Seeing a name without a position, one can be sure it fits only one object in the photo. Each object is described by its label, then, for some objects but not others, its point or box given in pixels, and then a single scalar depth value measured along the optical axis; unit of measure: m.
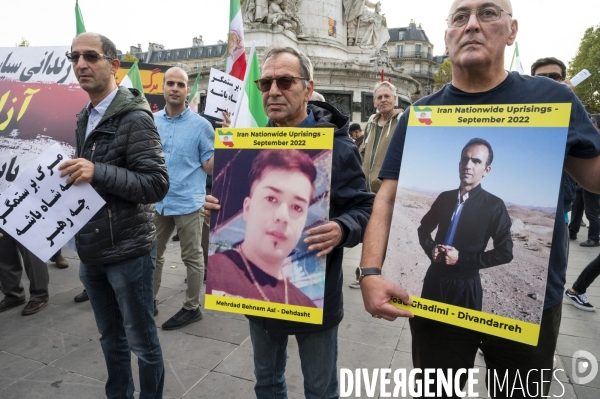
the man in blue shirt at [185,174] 3.86
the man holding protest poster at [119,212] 2.16
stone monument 16.12
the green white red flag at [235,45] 6.08
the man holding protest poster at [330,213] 1.79
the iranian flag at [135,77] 6.15
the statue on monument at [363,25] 19.25
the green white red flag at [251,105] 3.50
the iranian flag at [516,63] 7.85
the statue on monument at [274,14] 16.52
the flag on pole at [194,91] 8.10
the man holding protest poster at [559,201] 1.44
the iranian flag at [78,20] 5.43
